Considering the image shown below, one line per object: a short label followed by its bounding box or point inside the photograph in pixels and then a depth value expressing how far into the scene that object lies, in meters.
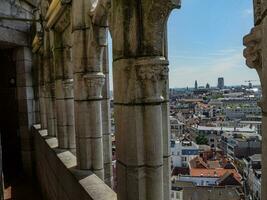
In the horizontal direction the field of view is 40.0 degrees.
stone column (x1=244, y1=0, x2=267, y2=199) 1.01
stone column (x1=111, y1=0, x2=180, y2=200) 2.48
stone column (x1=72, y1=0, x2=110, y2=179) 4.11
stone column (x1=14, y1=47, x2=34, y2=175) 9.64
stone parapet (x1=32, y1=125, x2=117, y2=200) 3.47
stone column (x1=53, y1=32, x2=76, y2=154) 5.70
